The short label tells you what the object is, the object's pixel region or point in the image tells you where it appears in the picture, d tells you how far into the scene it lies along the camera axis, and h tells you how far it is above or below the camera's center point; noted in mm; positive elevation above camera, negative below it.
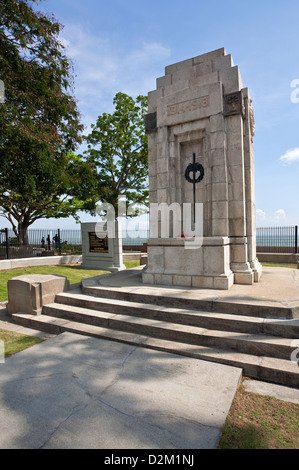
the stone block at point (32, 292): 5512 -1322
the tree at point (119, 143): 20078 +7843
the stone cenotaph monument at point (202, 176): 5844 +1521
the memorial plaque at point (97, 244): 13414 -504
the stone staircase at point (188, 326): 3322 -1635
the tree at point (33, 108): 9016 +5832
